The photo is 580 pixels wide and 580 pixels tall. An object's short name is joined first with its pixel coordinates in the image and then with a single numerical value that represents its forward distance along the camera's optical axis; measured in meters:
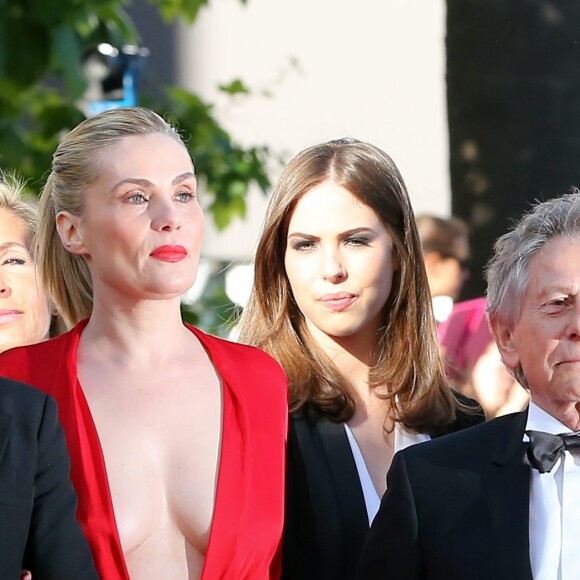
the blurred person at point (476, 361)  11.62
